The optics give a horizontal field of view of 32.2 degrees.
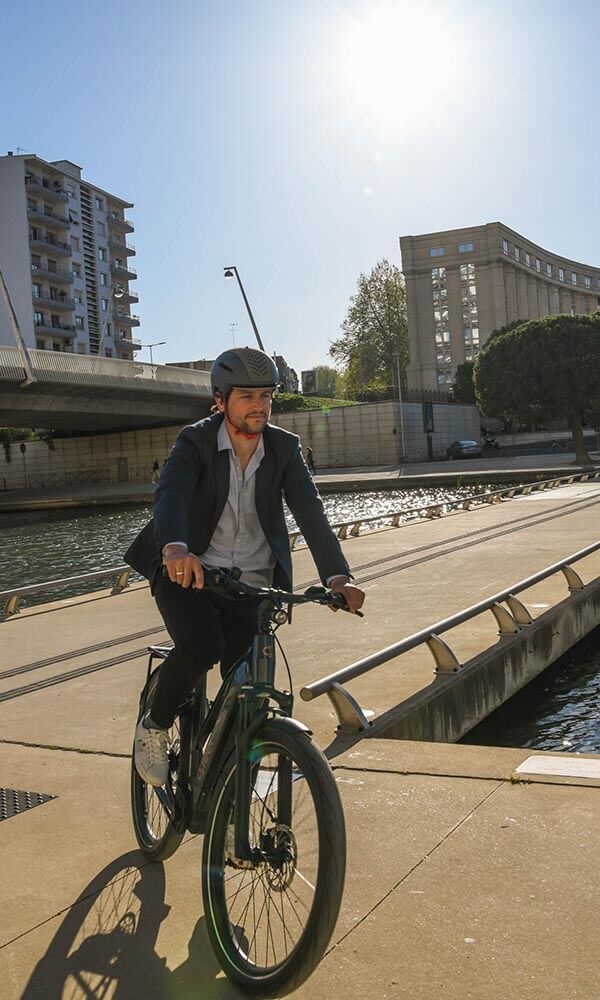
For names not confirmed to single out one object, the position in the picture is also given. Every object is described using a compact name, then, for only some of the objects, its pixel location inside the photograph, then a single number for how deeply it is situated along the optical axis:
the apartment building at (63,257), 89.88
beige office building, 107.06
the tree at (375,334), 103.38
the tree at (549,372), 52.56
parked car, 69.88
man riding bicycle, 3.34
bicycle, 2.62
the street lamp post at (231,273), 61.66
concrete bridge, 42.85
